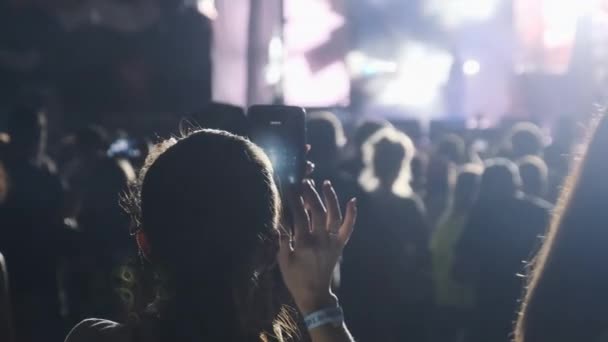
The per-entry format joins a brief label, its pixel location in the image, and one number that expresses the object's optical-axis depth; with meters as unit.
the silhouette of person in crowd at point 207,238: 1.91
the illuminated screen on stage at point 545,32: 35.28
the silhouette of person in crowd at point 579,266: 1.57
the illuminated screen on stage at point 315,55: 18.12
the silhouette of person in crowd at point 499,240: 5.49
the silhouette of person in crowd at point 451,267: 6.10
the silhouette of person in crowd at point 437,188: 7.71
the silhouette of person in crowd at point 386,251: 5.60
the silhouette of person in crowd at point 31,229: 5.33
